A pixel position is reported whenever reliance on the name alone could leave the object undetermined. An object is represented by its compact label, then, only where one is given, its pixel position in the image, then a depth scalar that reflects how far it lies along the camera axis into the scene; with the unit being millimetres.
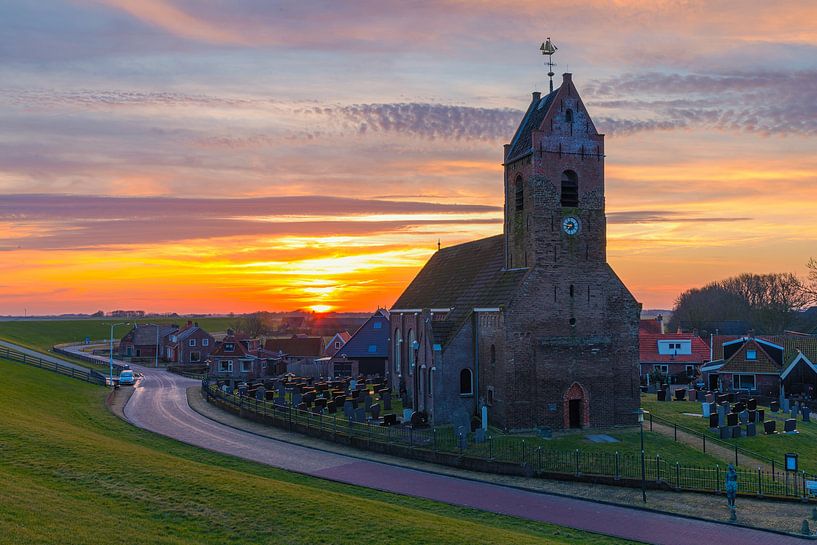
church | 42000
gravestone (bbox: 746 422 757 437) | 42312
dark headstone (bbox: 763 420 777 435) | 43562
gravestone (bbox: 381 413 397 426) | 45344
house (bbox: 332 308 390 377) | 80500
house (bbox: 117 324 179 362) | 121312
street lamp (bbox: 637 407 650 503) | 28578
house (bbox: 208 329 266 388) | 94375
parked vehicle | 76231
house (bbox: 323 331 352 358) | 102312
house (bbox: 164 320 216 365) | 113000
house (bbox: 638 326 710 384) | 81812
